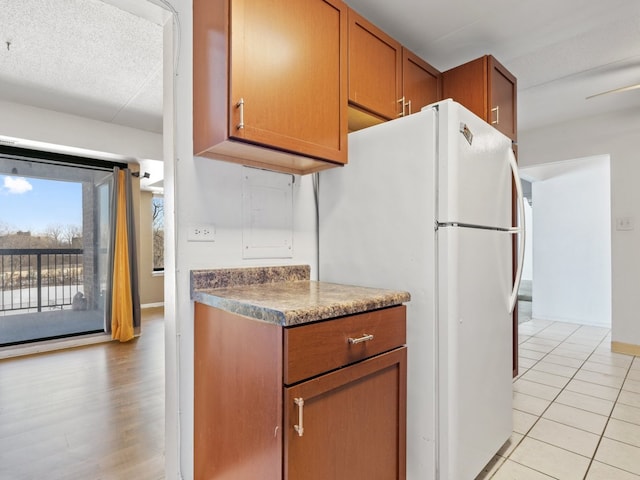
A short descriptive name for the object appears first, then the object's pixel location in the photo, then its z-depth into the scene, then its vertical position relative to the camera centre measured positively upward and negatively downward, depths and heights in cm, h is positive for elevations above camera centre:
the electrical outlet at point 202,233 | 147 +3
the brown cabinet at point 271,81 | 123 +62
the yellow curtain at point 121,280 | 422 -49
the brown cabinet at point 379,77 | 172 +90
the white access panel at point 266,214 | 167 +13
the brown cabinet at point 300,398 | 98 -51
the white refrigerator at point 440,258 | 137 -8
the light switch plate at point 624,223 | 360 +16
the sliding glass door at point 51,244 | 372 -4
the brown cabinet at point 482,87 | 225 +101
